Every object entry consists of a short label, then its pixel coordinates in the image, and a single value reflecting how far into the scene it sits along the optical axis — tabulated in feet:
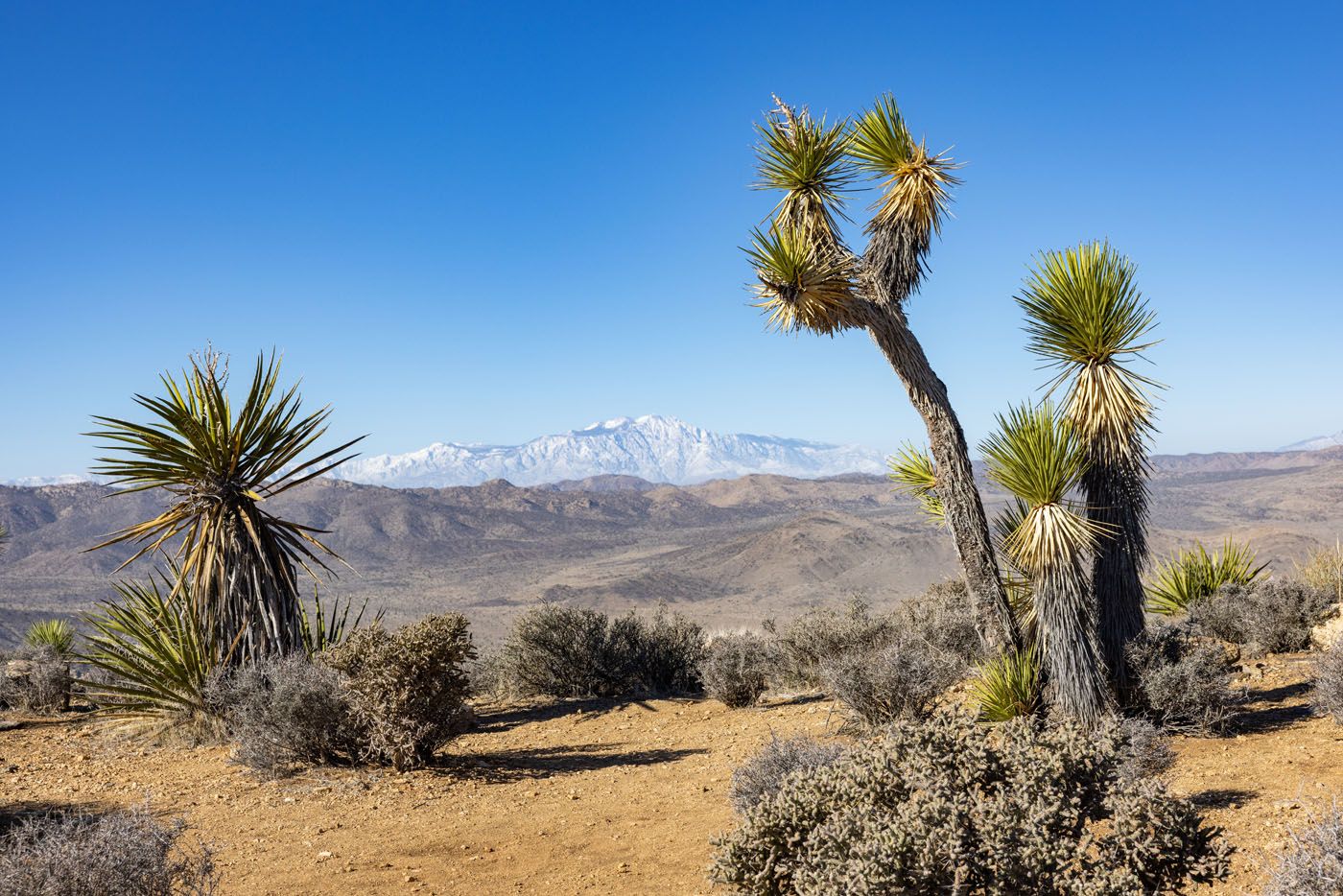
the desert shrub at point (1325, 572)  41.93
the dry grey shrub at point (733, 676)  36.32
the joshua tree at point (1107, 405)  23.98
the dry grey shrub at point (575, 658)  41.91
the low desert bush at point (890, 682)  25.76
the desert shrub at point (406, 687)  24.70
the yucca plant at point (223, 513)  31.09
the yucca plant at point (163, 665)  30.89
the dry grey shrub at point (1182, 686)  23.79
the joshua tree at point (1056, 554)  22.81
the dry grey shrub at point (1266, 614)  35.78
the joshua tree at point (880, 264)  23.75
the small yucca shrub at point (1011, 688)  23.38
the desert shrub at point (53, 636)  47.34
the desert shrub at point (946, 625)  34.86
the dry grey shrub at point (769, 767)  17.98
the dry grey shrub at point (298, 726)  25.32
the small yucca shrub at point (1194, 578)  42.80
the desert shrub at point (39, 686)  37.55
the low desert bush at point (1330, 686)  23.44
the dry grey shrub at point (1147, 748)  18.89
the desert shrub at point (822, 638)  37.81
